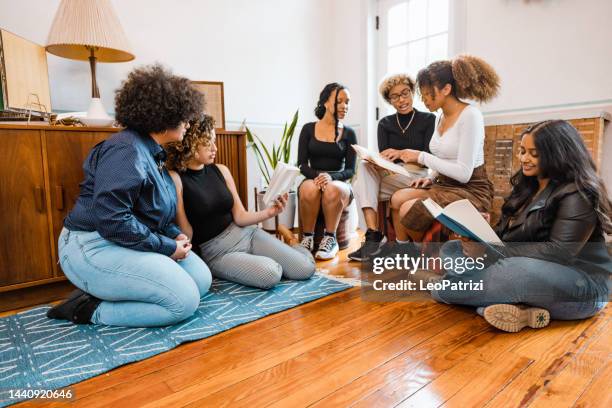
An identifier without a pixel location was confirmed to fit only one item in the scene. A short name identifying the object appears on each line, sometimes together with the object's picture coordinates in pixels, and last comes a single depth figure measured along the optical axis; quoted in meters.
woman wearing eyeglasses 2.23
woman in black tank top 1.80
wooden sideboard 1.61
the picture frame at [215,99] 2.58
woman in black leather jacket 1.33
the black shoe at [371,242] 2.23
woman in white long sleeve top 1.85
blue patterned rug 1.16
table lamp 1.92
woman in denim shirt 1.37
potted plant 2.94
